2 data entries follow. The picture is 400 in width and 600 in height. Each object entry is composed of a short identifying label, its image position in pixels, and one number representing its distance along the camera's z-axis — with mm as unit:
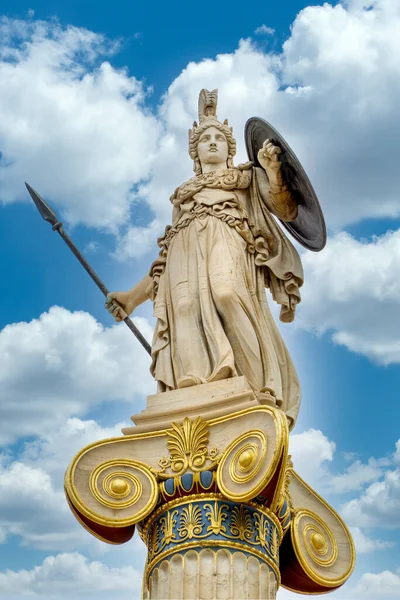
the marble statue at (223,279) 13688
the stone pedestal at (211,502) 11633
